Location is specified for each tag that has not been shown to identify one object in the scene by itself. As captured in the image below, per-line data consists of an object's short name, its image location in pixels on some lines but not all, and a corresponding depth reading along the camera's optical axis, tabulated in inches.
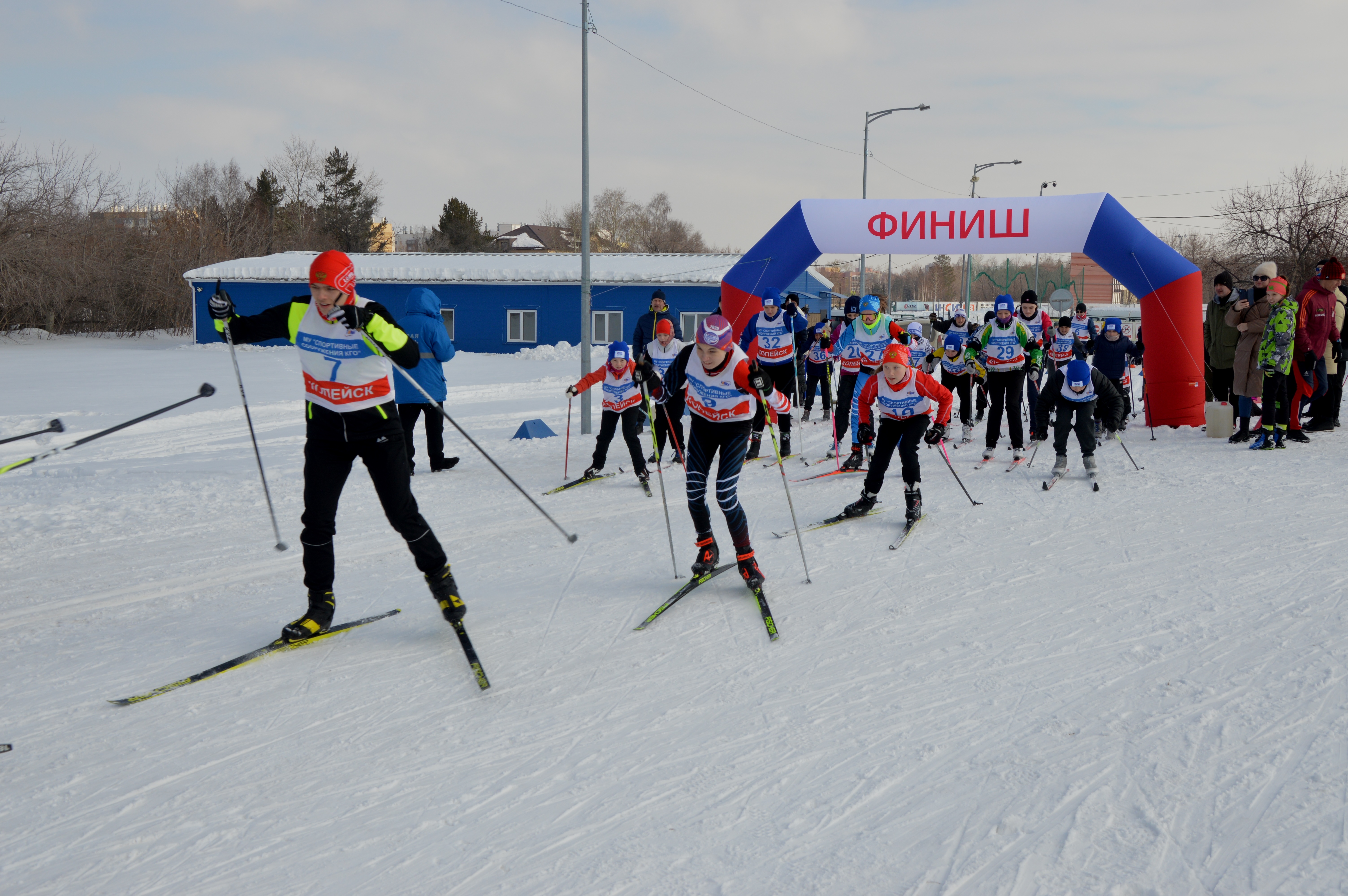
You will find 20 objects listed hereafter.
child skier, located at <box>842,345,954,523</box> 248.5
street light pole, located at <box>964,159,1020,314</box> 992.2
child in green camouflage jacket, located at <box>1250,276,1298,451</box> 335.9
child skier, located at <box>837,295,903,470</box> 333.7
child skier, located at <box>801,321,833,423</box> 470.9
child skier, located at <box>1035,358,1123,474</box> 304.2
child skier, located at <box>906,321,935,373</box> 361.1
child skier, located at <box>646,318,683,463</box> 287.9
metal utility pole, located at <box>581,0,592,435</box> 429.4
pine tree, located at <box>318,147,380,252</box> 2027.6
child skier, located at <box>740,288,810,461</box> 373.4
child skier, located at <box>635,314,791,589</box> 191.0
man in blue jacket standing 315.3
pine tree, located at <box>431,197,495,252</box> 2076.8
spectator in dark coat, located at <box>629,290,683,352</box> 386.6
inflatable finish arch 407.8
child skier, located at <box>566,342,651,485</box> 309.3
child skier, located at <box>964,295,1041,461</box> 332.5
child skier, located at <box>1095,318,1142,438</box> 382.6
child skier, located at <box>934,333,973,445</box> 381.4
